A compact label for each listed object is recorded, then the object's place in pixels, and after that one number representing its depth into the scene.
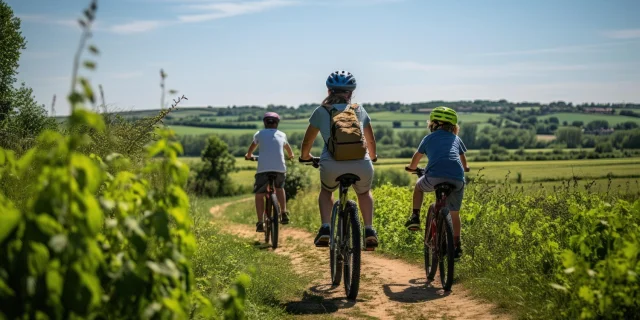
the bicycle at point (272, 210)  11.94
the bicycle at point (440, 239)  7.19
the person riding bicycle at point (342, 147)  6.73
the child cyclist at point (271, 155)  11.79
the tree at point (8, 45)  21.30
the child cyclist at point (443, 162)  7.54
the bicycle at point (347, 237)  6.78
